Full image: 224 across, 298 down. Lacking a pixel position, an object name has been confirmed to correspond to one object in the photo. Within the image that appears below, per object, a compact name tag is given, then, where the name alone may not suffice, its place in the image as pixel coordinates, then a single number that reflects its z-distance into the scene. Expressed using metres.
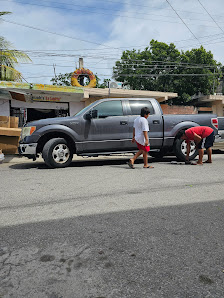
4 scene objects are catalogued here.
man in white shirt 6.95
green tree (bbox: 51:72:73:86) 39.22
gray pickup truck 7.35
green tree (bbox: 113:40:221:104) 34.84
